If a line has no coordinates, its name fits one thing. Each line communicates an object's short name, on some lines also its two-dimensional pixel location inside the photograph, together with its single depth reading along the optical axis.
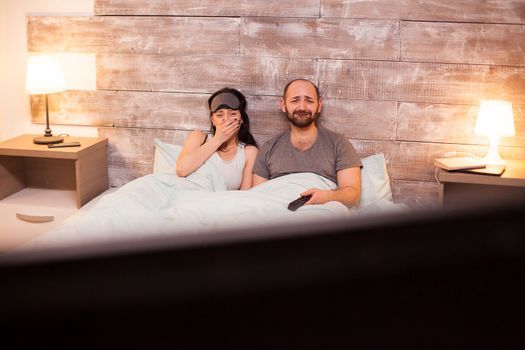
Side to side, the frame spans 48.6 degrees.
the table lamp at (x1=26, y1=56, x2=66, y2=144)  3.02
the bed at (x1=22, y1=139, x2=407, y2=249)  2.31
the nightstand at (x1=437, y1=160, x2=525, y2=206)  2.58
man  2.71
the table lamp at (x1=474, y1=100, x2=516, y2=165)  2.68
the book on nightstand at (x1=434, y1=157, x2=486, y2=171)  2.65
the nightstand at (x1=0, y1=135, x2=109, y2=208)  3.01
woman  2.85
